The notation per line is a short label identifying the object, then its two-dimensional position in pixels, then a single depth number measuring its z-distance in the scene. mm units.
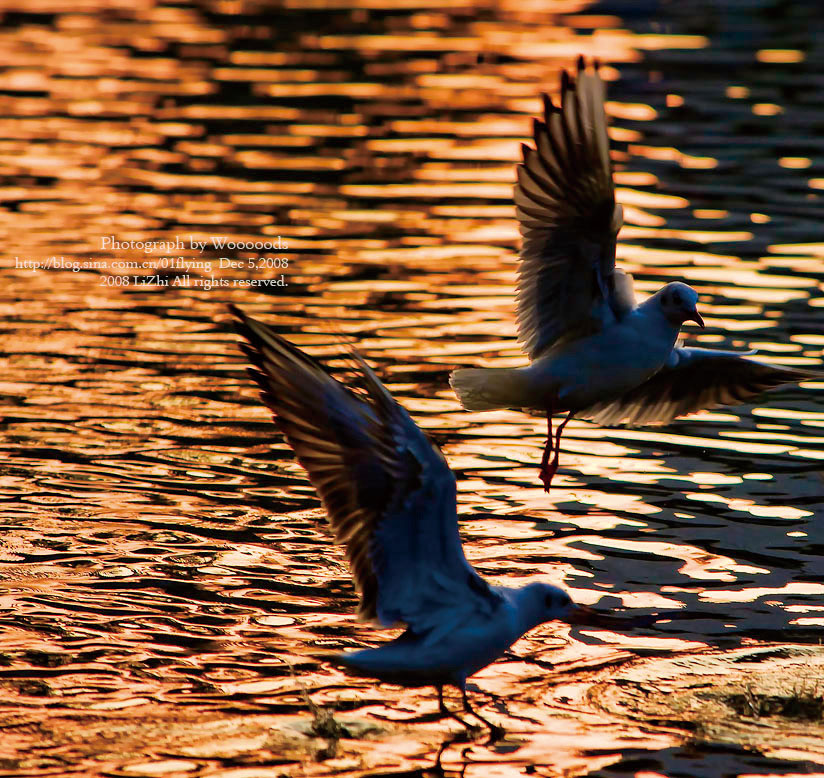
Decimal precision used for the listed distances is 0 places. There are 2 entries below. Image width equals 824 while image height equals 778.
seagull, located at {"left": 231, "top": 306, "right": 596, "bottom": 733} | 13906
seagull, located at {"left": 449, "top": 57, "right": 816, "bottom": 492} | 17141
